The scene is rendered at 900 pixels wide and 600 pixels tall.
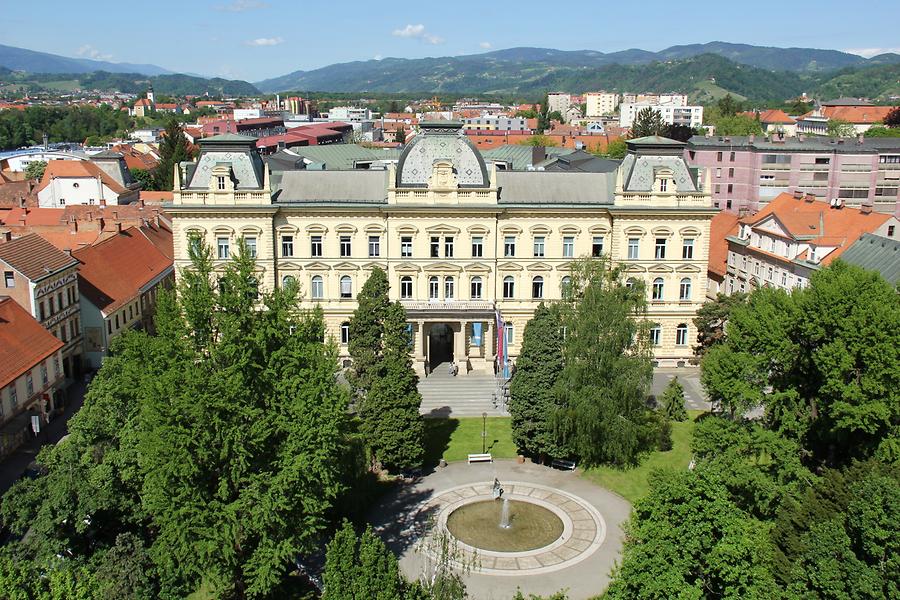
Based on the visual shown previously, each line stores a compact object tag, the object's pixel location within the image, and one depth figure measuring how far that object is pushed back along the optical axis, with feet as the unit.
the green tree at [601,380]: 147.54
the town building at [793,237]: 208.23
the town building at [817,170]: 335.88
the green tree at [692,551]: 86.33
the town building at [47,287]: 179.11
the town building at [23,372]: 156.55
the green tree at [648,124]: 437.58
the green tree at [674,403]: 175.32
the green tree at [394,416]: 143.84
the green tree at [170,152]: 391.86
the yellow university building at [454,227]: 206.08
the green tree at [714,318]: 203.10
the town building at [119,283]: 206.80
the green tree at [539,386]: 150.20
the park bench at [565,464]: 155.53
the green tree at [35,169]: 440.62
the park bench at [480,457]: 159.43
